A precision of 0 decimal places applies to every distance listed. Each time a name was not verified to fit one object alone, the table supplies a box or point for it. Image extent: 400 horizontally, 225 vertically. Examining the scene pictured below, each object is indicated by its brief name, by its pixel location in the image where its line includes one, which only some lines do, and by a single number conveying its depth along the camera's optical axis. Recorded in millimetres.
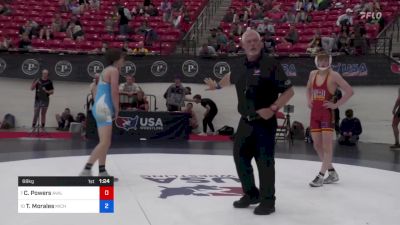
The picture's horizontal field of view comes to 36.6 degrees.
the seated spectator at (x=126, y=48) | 13954
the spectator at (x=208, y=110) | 13086
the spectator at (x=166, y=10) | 17219
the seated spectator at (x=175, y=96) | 12805
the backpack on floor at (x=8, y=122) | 13539
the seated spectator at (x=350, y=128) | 11834
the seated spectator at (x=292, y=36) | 14709
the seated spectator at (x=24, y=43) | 14873
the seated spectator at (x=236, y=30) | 15664
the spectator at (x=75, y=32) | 15730
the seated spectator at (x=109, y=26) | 16189
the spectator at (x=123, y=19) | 16078
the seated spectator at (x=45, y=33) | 15703
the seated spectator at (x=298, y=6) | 16972
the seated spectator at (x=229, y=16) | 17281
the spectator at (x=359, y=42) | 12796
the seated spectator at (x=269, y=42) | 13674
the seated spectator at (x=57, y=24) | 16125
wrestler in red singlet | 6484
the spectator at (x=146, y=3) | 17938
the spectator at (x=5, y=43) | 14392
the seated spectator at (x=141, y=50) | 13609
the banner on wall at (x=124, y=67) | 13391
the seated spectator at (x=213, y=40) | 14625
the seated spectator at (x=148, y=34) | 15230
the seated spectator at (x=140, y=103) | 12695
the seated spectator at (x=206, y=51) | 13448
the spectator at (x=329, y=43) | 13250
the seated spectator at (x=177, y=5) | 18125
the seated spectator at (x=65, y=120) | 13387
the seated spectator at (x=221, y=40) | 14550
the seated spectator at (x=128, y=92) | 12717
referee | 4938
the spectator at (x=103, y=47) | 14342
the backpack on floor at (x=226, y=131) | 12812
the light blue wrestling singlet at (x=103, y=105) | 6078
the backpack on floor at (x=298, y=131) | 12461
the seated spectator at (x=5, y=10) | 17502
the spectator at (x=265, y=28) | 14939
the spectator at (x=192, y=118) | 12953
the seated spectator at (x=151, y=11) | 17578
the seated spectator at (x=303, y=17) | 16203
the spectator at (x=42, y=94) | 12711
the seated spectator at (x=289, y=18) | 16316
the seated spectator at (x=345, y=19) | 14516
